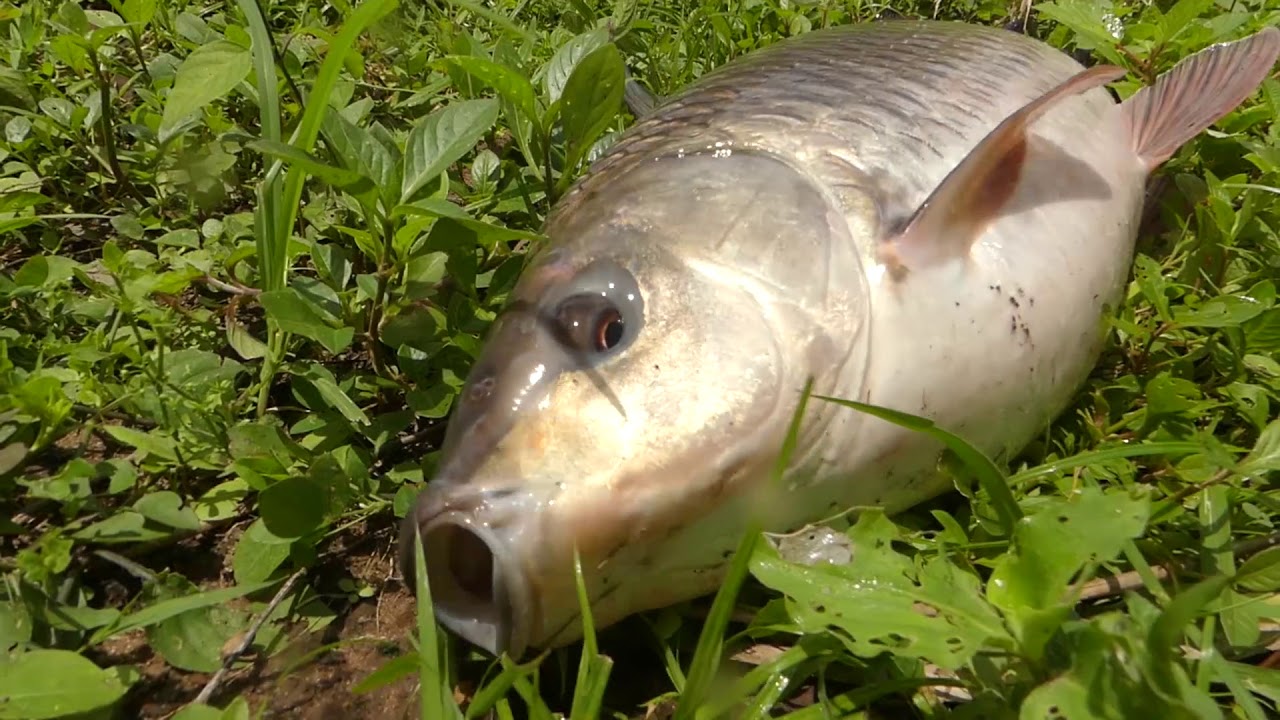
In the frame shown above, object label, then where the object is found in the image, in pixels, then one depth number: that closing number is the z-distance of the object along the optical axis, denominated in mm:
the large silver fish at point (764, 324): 334
